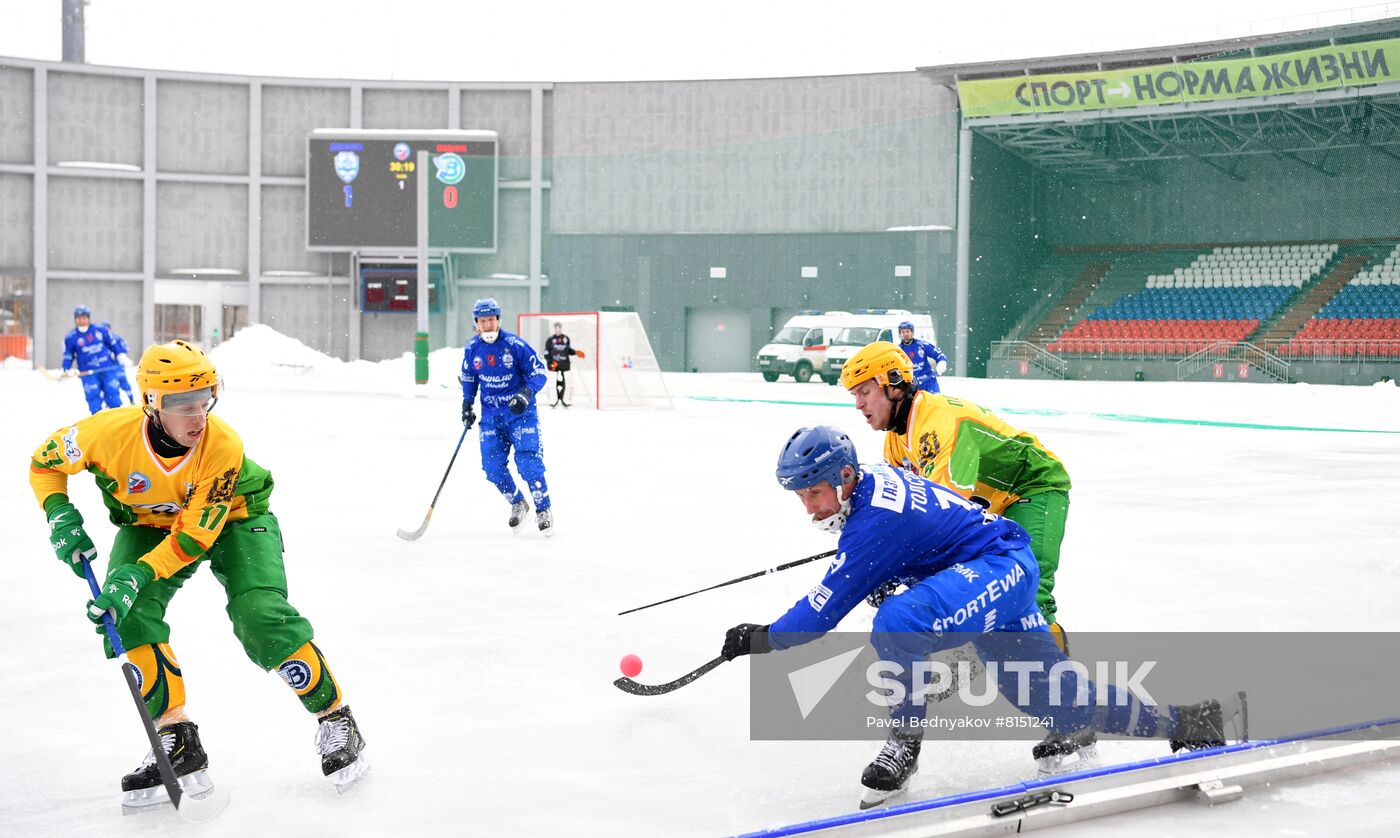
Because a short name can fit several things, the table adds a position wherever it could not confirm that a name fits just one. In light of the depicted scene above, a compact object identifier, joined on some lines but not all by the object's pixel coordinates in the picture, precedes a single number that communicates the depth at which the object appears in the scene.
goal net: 22.17
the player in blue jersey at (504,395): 8.62
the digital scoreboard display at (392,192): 35.97
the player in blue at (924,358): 13.80
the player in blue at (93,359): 16.90
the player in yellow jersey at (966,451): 4.11
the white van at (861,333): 29.59
